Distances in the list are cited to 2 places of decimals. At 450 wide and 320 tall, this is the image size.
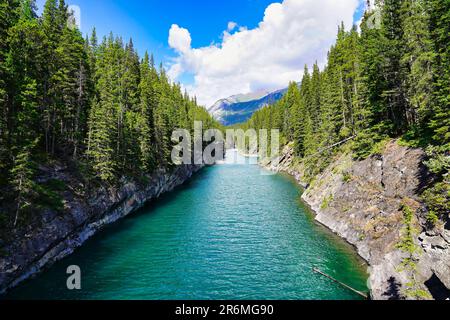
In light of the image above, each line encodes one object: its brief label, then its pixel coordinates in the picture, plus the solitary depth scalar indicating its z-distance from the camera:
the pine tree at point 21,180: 22.11
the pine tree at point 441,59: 19.72
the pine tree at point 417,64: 23.69
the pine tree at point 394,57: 29.72
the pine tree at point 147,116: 48.42
